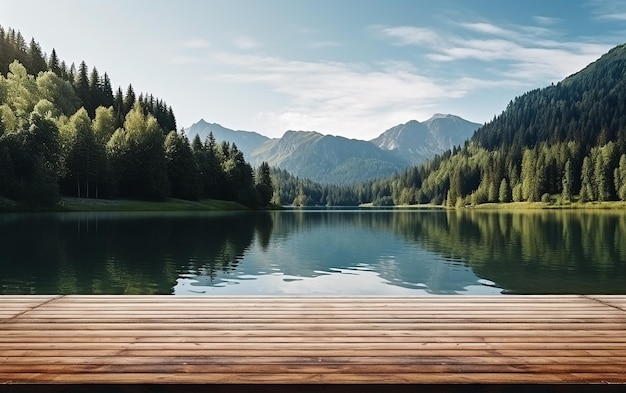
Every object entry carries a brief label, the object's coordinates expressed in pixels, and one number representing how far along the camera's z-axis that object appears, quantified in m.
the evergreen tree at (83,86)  178.75
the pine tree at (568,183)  192.62
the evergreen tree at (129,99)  189.38
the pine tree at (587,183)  185.50
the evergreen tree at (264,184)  155.75
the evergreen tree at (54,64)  183.50
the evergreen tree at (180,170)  131.50
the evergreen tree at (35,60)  189.12
